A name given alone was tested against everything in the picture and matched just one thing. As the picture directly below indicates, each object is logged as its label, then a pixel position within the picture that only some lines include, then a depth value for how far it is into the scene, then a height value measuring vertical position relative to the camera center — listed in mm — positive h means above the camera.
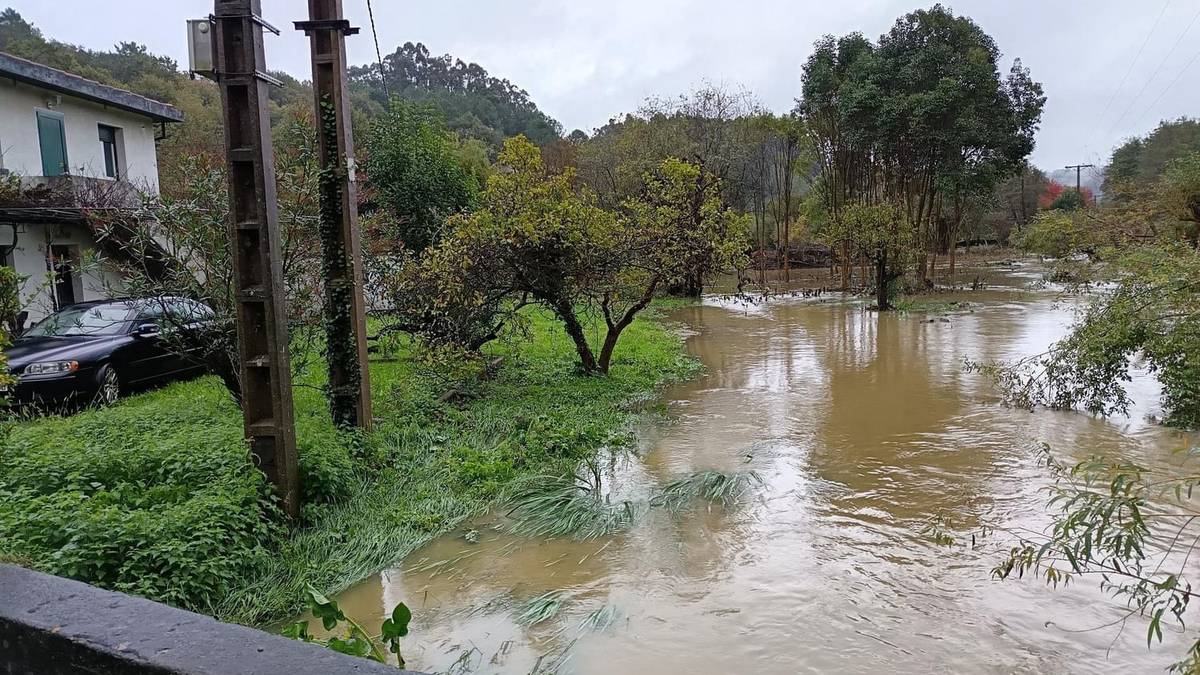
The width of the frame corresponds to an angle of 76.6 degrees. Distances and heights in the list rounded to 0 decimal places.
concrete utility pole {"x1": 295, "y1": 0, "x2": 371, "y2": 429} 6594 +536
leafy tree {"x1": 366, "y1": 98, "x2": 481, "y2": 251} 19156 +2704
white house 14383 +2923
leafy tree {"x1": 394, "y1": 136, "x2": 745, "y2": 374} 10211 +332
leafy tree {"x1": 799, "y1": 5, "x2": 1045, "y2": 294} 26000 +5457
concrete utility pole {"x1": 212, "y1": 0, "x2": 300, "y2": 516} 5137 +294
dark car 8180 -682
